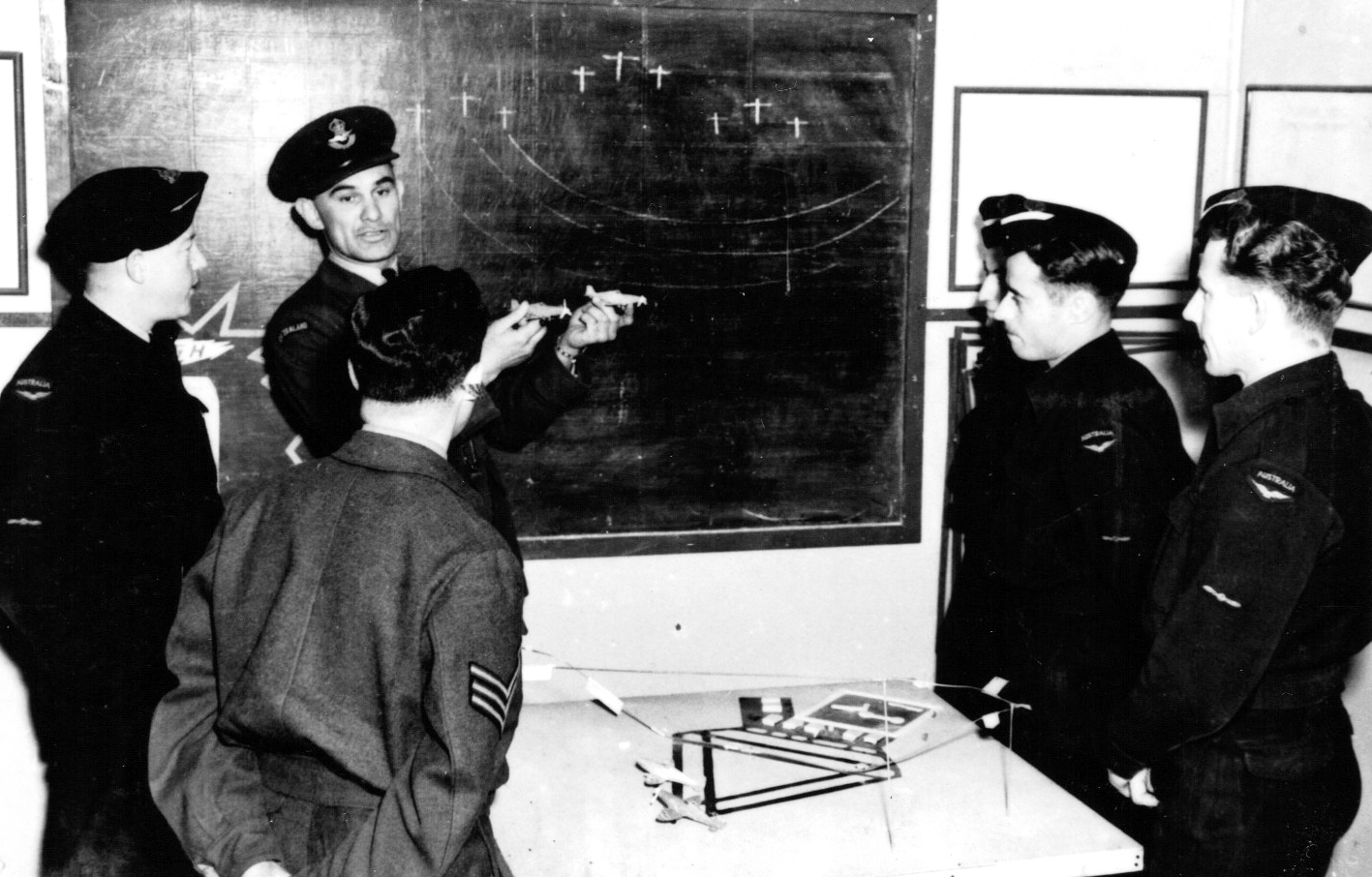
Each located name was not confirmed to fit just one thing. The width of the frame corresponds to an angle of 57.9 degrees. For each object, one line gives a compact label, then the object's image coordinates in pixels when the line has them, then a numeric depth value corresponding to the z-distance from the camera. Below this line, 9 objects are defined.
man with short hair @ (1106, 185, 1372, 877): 1.88
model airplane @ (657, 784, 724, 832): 2.07
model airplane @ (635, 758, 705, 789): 2.20
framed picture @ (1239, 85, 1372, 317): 2.71
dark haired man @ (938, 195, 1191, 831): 2.54
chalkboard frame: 3.08
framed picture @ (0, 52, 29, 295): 2.66
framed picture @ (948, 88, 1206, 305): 3.21
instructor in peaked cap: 2.72
